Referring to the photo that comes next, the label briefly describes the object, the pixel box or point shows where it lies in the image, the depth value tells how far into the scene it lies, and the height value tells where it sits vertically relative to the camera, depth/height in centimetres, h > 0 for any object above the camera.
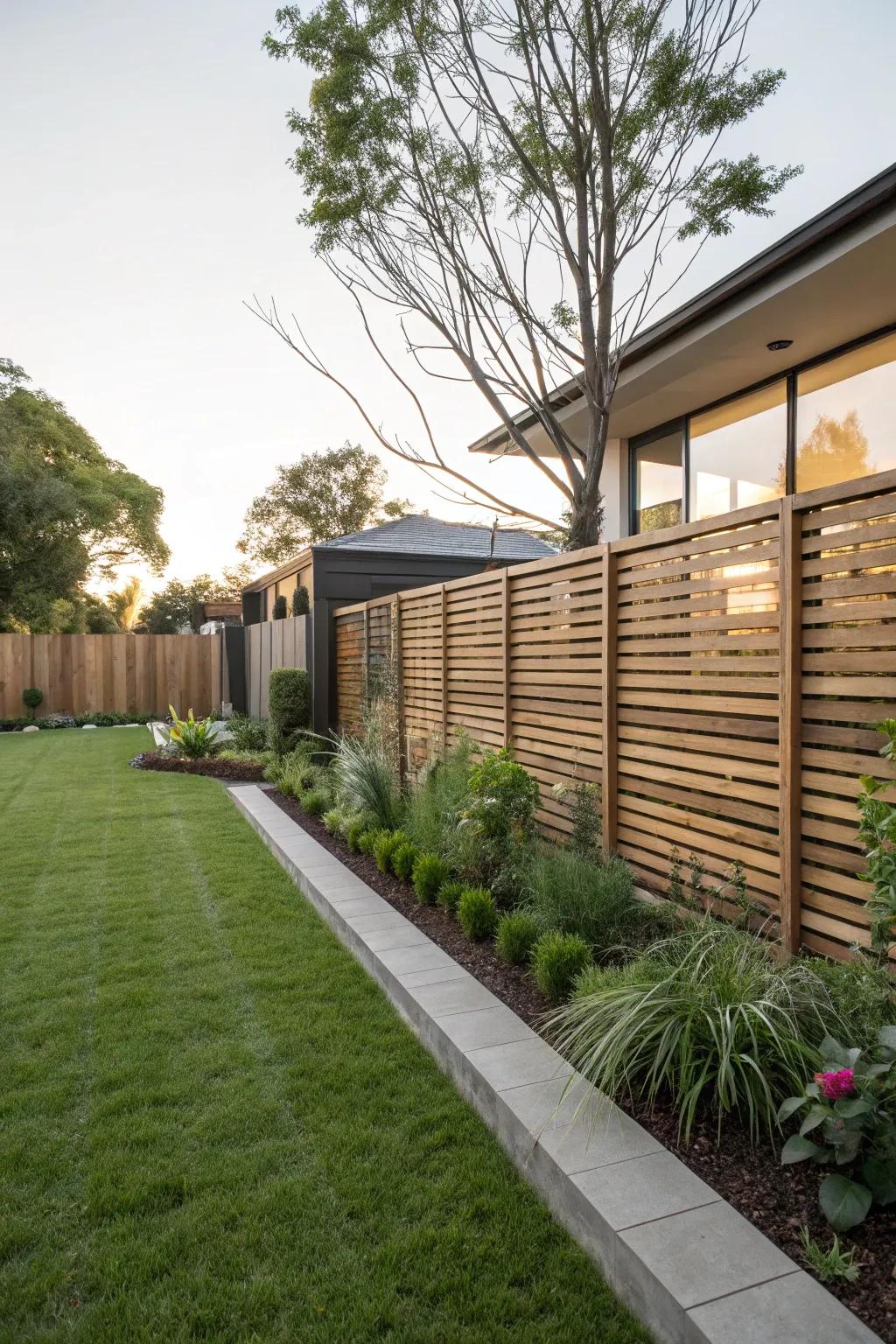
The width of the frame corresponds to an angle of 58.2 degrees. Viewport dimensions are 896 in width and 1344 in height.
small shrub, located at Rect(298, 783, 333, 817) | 707 -127
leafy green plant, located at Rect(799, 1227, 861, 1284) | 165 -127
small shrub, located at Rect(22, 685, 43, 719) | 1623 -76
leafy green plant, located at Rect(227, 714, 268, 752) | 1146 -114
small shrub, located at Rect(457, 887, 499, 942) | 381 -122
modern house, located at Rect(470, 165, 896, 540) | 422 +203
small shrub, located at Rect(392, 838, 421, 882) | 484 -122
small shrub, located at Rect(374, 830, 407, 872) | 509 -122
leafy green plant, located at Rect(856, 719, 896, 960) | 197 -50
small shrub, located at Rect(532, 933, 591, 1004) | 301 -116
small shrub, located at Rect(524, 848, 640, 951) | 340 -106
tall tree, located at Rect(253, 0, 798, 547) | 486 +322
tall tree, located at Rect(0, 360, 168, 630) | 1834 +429
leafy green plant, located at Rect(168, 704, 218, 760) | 1044 -105
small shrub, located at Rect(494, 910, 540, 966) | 344 -120
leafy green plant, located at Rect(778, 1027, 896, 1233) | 179 -111
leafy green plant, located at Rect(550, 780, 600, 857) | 410 -84
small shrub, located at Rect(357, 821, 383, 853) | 555 -127
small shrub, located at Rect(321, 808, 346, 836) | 621 -129
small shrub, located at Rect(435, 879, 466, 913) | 421 -125
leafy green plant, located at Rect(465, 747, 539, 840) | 441 -80
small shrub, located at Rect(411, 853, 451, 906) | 445 -122
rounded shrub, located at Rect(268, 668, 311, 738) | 1004 -56
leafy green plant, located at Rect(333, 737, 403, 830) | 597 -100
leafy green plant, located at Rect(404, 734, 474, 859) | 493 -94
